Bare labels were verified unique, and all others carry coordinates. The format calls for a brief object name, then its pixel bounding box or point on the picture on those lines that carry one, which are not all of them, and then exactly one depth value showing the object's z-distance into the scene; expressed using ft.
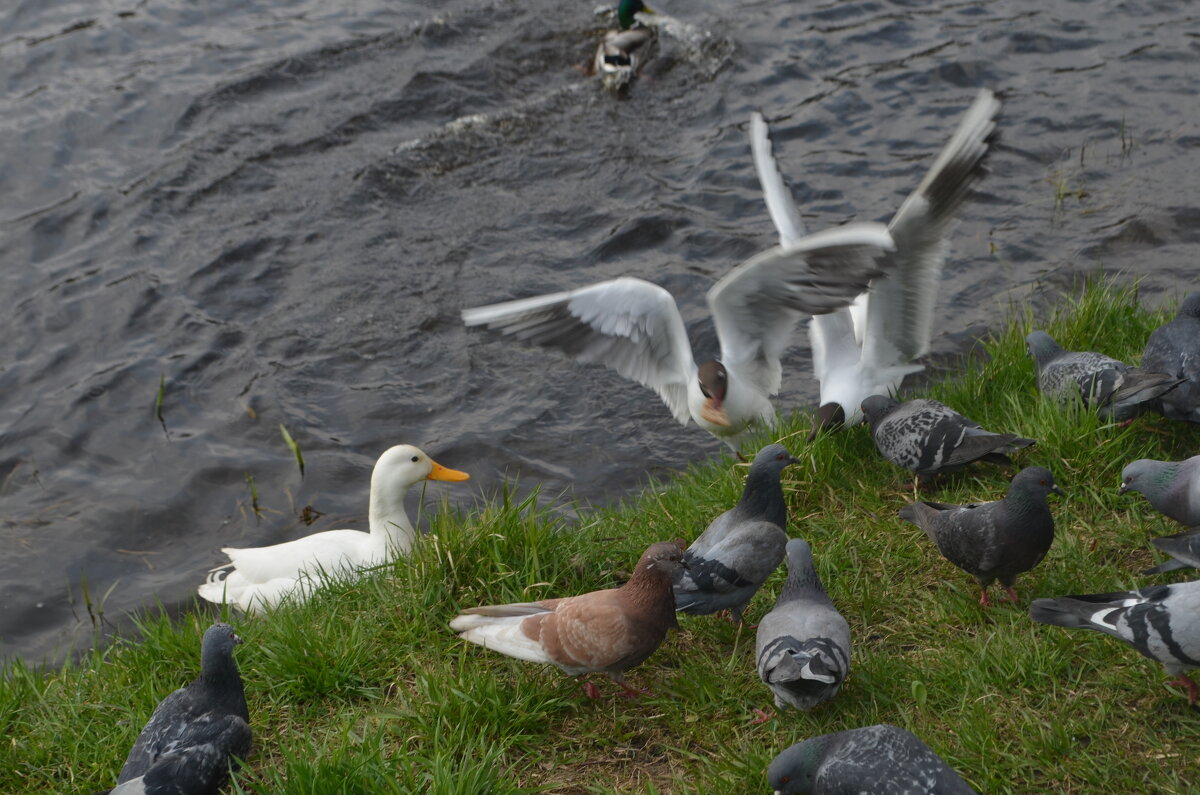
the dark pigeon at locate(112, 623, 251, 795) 10.14
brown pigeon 11.15
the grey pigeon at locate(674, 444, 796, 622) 12.16
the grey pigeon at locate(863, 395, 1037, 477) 14.08
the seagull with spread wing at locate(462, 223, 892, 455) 17.08
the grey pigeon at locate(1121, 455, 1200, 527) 12.19
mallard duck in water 35.14
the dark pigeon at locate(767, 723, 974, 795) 9.09
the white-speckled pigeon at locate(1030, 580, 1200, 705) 9.96
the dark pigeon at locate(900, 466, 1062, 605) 11.75
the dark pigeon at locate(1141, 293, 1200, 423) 14.37
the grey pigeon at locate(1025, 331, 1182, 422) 14.26
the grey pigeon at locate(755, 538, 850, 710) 10.43
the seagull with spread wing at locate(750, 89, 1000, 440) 15.20
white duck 17.25
